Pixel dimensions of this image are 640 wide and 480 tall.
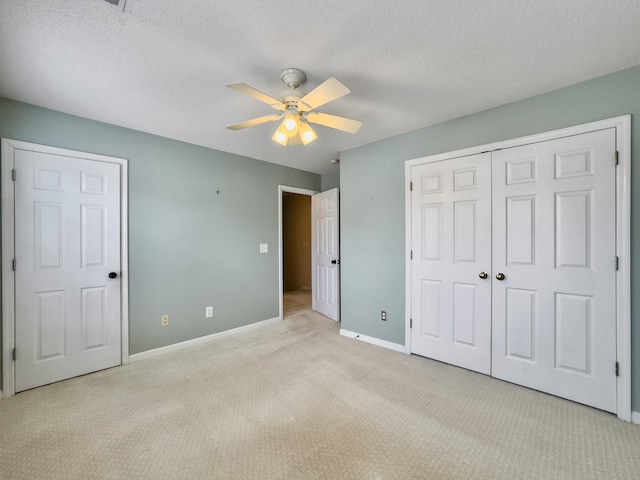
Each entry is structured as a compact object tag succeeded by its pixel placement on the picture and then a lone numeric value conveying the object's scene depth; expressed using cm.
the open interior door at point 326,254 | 412
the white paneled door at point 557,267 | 190
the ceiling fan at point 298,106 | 153
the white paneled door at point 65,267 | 221
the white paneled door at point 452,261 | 244
